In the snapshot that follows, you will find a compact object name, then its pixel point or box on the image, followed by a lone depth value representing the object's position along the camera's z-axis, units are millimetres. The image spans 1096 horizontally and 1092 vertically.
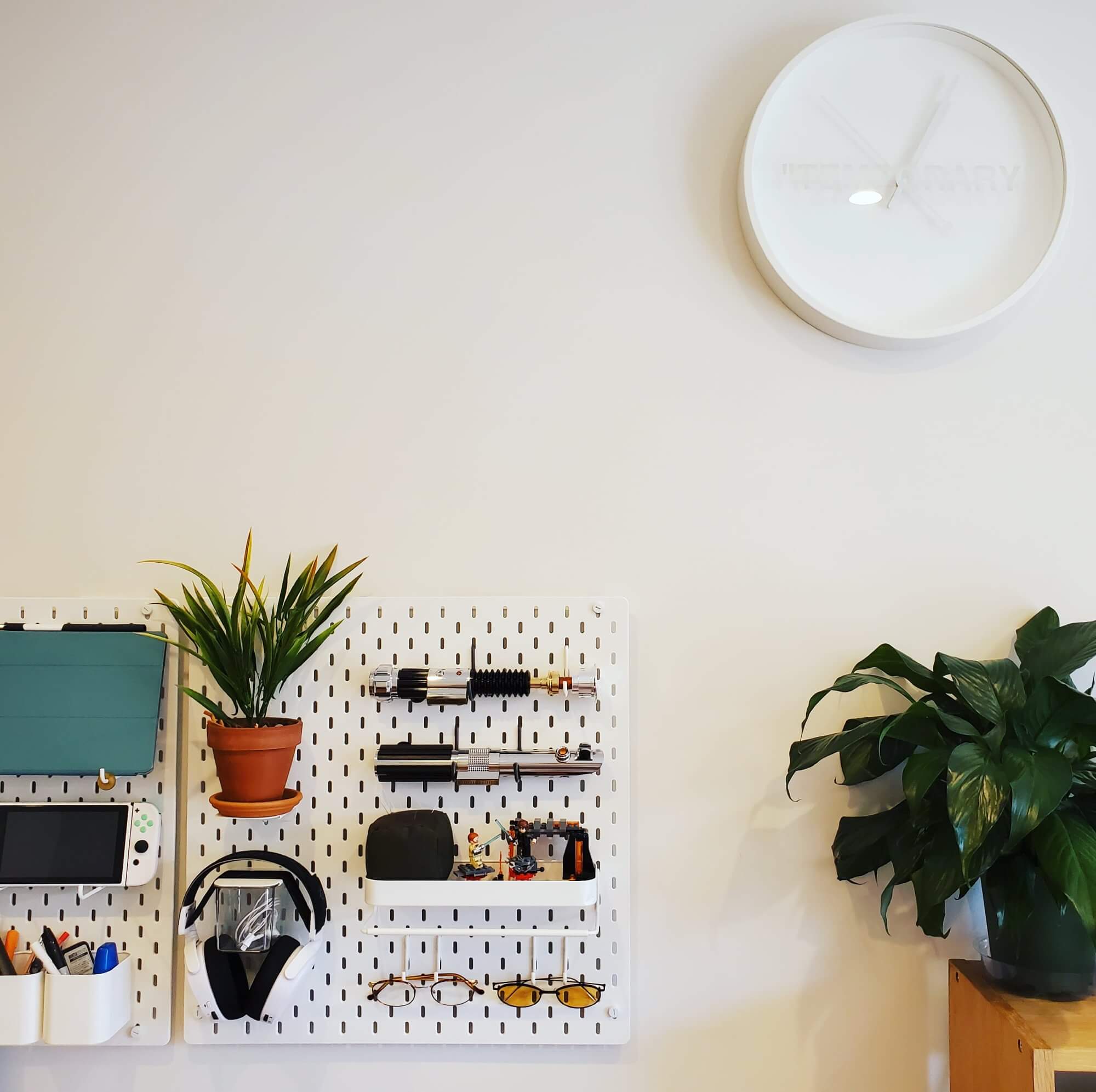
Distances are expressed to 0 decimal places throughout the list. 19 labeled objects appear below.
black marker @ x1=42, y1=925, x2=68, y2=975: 1139
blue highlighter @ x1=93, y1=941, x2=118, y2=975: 1141
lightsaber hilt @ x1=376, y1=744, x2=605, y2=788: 1147
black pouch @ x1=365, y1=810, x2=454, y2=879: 1095
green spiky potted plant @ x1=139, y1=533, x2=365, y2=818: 1105
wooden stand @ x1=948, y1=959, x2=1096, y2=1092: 945
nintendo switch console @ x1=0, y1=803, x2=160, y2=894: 1156
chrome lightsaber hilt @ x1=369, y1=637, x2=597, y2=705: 1160
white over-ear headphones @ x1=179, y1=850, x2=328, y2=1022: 1113
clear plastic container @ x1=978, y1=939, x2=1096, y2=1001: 1026
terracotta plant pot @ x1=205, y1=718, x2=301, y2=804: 1101
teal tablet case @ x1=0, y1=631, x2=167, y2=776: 1166
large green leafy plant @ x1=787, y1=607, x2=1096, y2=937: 921
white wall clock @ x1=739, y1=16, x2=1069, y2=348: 1234
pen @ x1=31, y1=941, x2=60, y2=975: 1128
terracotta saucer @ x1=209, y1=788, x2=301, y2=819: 1099
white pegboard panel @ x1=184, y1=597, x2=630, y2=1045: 1175
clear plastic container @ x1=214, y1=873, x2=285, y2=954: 1132
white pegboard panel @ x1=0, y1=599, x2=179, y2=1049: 1189
